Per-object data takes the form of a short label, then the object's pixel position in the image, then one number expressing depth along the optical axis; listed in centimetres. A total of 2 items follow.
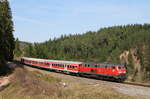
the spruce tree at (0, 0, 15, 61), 4406
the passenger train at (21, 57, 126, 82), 3406
